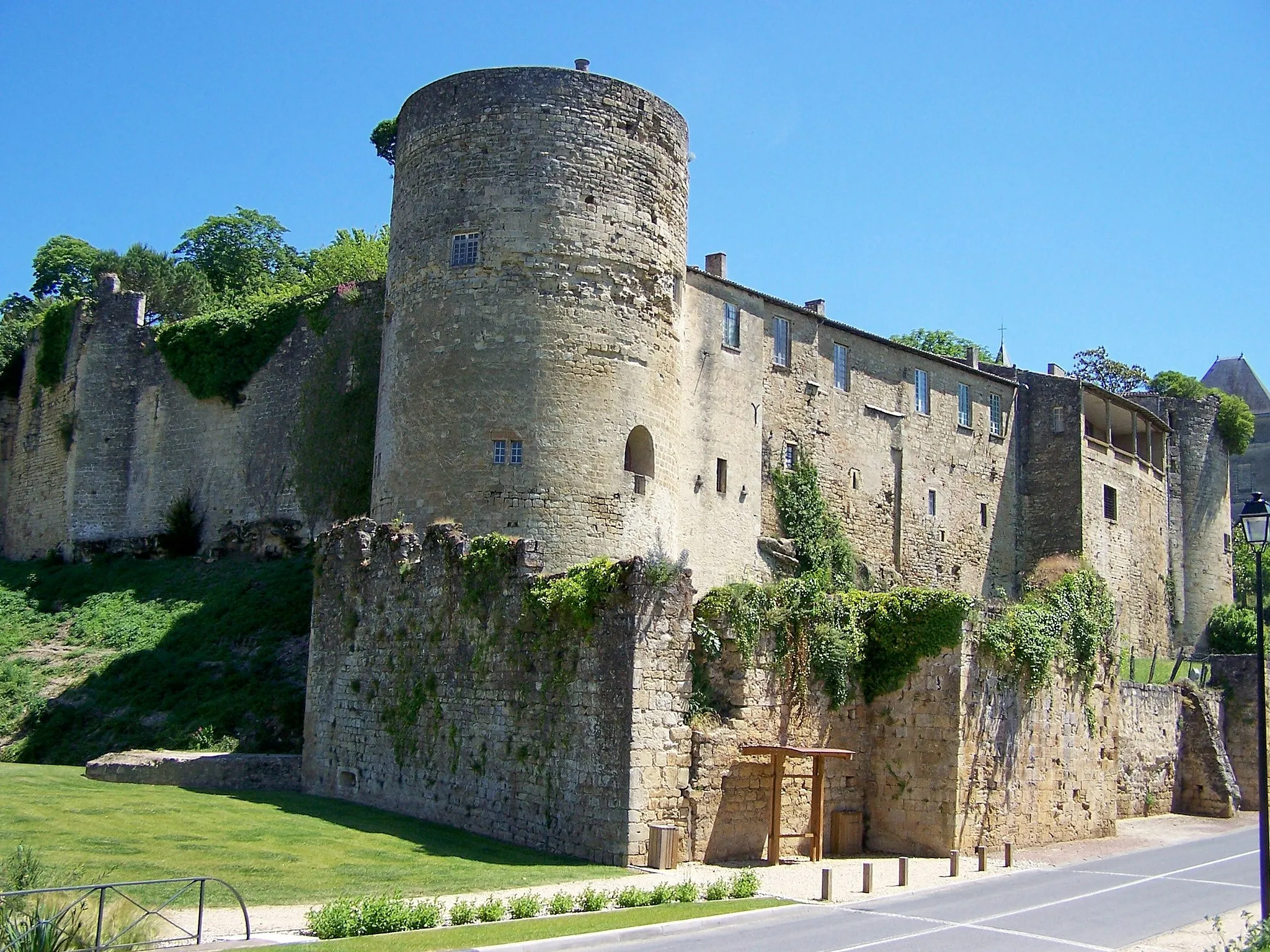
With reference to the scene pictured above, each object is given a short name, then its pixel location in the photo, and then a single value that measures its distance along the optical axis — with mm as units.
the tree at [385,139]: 63594
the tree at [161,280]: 51625
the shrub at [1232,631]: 50438
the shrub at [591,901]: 15703
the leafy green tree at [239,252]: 62281
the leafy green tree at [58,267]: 63531
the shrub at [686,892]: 16531
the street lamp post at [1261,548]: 15062
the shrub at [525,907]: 15000
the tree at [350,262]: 52375
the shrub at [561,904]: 15383
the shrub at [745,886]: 17312
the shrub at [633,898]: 16000
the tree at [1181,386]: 59594
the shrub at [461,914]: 14570
